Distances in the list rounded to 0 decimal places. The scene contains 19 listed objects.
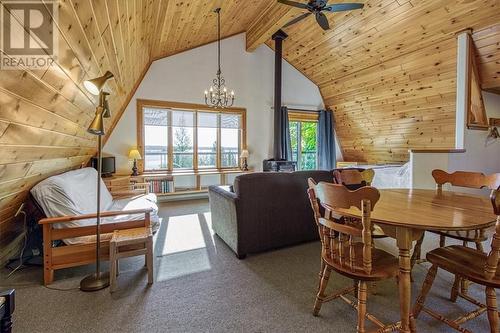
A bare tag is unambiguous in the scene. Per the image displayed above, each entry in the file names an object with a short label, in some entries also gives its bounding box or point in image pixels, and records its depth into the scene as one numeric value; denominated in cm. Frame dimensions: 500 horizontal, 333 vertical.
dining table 130
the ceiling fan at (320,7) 283
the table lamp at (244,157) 589
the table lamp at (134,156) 475
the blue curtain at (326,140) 662
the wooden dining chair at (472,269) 129
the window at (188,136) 529
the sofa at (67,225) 212
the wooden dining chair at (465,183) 190
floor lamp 184
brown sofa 258
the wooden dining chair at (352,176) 238
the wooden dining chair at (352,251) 136
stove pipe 564
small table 202
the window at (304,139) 666
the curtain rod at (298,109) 644
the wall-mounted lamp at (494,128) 385
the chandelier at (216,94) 532
